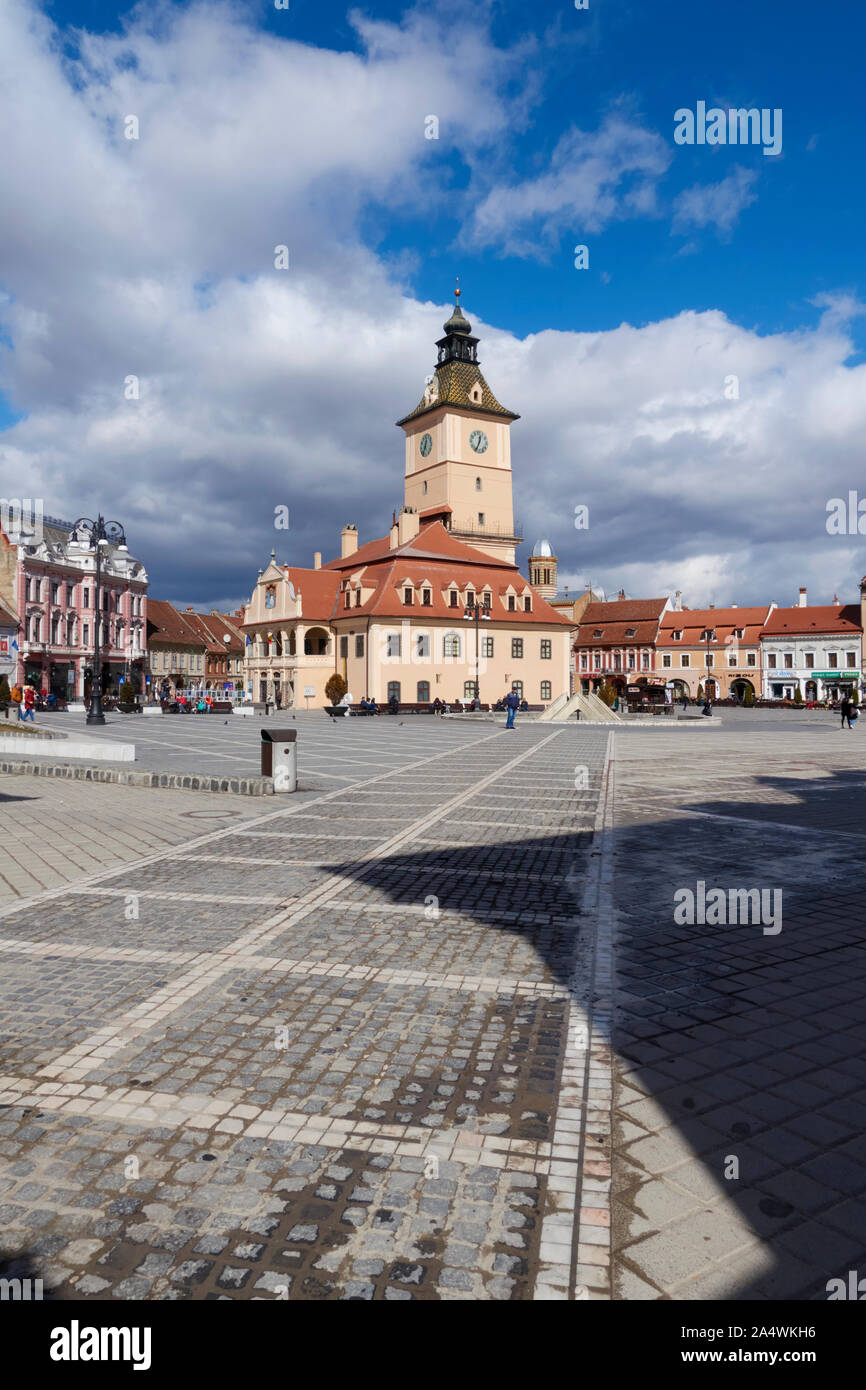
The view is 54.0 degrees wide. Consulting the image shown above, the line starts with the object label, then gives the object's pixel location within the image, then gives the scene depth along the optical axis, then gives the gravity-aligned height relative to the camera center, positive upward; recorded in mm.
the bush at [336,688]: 57469 +227
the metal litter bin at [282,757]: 14671 -1125
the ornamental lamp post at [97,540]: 28625 +5440
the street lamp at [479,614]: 60872 +5546
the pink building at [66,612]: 65188 +6903
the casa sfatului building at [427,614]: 60719 +5832
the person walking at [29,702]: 36175 -291
